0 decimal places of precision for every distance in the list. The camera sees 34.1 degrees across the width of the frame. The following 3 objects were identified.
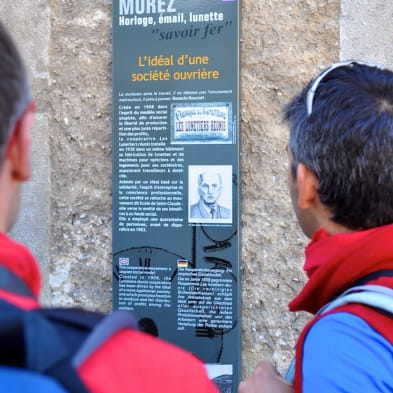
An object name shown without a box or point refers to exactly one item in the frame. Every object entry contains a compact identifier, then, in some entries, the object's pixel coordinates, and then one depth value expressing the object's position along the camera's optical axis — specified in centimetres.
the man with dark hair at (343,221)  128
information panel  326
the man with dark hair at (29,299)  84
